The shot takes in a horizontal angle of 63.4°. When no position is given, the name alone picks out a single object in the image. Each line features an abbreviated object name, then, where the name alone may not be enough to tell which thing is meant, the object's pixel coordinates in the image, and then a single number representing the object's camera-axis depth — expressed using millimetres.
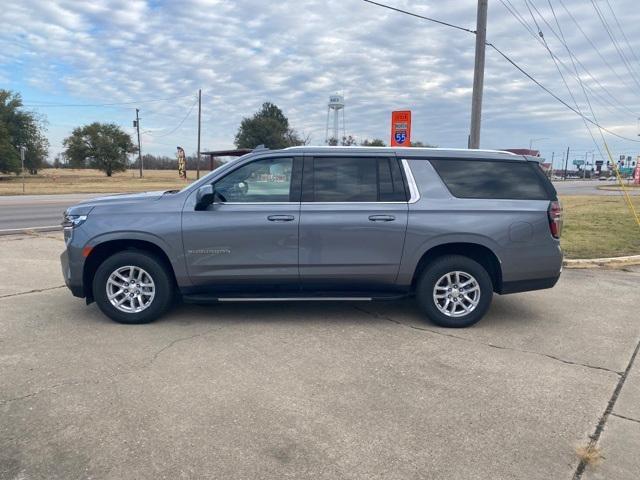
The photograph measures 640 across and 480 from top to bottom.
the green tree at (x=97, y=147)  72250
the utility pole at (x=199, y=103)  52469
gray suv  5176
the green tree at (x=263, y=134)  56700
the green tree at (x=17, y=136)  52438
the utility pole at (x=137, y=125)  69312
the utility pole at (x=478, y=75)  11844
